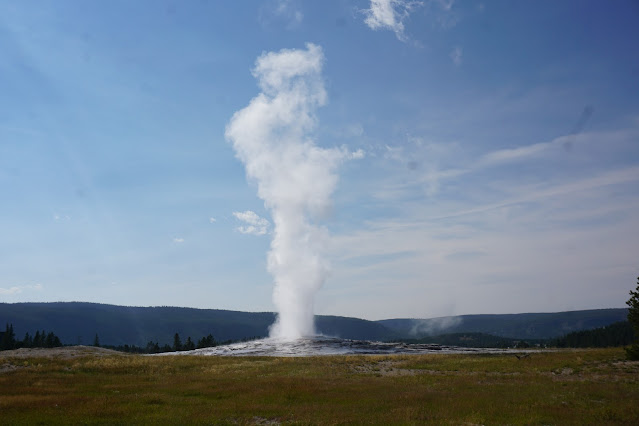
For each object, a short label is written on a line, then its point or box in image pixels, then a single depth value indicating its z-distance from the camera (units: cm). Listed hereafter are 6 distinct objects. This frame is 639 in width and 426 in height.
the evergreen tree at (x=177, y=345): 13702
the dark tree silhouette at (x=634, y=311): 4231
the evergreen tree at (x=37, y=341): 13975
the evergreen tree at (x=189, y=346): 12962
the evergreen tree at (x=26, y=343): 13588
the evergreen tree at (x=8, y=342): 12467
